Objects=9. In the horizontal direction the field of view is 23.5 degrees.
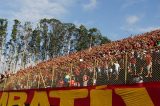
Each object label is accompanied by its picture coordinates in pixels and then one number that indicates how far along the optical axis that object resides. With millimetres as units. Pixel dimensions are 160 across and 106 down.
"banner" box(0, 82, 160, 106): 10773
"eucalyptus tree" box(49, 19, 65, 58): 95688
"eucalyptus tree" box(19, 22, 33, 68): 96794
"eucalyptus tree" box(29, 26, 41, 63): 96688
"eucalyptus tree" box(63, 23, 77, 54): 99938
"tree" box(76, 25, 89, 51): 97375
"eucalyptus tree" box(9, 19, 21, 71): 95575
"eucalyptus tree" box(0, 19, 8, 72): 95250
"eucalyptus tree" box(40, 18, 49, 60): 96688
